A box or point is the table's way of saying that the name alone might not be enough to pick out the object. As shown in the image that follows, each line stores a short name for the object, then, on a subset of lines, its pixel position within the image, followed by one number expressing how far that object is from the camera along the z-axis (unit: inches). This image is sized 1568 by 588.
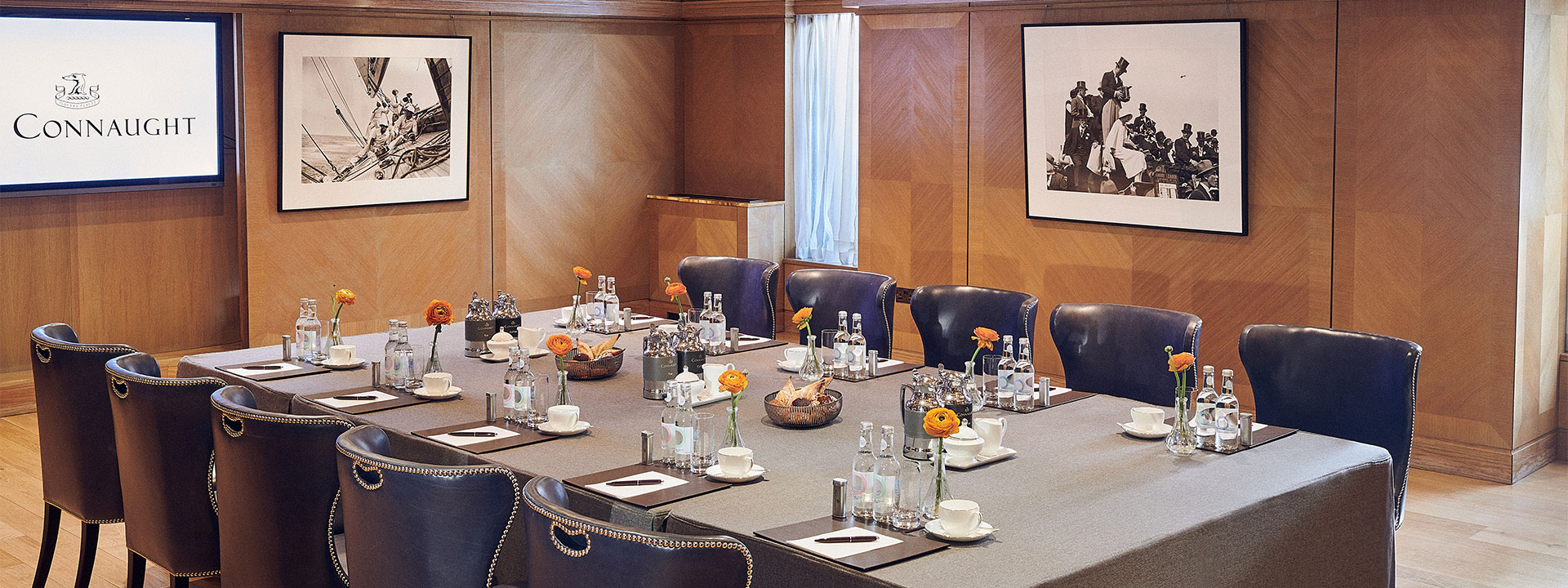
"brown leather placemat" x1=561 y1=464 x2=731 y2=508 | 130.1
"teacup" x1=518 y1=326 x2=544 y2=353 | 206.4
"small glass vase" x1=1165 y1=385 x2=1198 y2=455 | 149.3
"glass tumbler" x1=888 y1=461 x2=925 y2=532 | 122.9
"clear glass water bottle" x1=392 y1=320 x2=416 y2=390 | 183.0
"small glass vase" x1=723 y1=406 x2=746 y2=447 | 141.7
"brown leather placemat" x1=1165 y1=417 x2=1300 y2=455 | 154.5
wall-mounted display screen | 283.6
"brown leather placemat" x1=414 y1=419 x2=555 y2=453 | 150.8
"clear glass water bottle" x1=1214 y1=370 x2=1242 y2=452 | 150.7
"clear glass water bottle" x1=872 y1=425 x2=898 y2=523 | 123.7
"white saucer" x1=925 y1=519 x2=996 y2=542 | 118.7
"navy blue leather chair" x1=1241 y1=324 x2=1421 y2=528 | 169.0
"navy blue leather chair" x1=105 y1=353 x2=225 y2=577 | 156.0
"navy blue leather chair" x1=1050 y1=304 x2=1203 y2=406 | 192.5
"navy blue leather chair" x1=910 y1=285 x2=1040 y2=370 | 214.5
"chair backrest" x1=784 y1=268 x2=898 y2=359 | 233.6
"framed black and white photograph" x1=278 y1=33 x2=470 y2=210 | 317.4
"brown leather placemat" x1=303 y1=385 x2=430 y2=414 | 170.9
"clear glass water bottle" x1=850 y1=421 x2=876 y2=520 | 124.3
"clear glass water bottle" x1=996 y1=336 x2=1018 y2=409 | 172.2
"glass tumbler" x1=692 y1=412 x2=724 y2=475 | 141.2
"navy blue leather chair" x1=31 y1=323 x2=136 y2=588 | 174.2
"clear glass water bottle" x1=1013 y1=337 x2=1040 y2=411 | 169.6
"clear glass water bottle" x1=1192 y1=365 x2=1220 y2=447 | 150.7
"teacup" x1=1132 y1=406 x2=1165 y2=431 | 157.6
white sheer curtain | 362.3
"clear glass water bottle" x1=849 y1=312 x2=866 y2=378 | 190.5
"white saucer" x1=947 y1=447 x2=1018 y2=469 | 143.1
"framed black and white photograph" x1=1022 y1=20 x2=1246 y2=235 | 269.7
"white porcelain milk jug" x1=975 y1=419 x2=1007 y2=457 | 147.0
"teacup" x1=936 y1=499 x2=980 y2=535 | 119.0
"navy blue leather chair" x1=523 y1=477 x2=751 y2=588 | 105.6
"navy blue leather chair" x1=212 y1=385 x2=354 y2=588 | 142.3
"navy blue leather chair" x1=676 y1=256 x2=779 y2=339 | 250.0
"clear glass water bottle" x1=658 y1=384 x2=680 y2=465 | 142.5
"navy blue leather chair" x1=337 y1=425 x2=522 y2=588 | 124.6
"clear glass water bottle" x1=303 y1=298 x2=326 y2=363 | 200.2
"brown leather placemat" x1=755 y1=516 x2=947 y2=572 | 113.2
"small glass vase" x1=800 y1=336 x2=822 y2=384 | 183.6
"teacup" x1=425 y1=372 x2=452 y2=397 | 177.5
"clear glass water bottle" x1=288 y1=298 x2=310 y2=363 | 201.6
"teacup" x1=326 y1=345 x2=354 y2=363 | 198.2
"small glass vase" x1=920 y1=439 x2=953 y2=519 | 124.0
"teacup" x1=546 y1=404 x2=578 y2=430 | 157.2
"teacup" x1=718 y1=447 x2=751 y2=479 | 137.0
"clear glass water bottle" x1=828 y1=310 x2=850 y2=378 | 191.7
